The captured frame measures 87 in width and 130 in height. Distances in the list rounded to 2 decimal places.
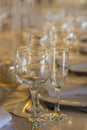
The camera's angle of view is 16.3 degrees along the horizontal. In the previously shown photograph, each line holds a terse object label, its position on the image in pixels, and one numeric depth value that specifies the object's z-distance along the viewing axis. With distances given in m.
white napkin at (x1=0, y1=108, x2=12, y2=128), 0.69
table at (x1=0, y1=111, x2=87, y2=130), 0.70
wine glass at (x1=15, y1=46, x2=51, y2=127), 0.76
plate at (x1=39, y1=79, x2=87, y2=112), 0.82
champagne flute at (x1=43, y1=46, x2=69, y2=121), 0.79
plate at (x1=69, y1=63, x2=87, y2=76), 1.16
